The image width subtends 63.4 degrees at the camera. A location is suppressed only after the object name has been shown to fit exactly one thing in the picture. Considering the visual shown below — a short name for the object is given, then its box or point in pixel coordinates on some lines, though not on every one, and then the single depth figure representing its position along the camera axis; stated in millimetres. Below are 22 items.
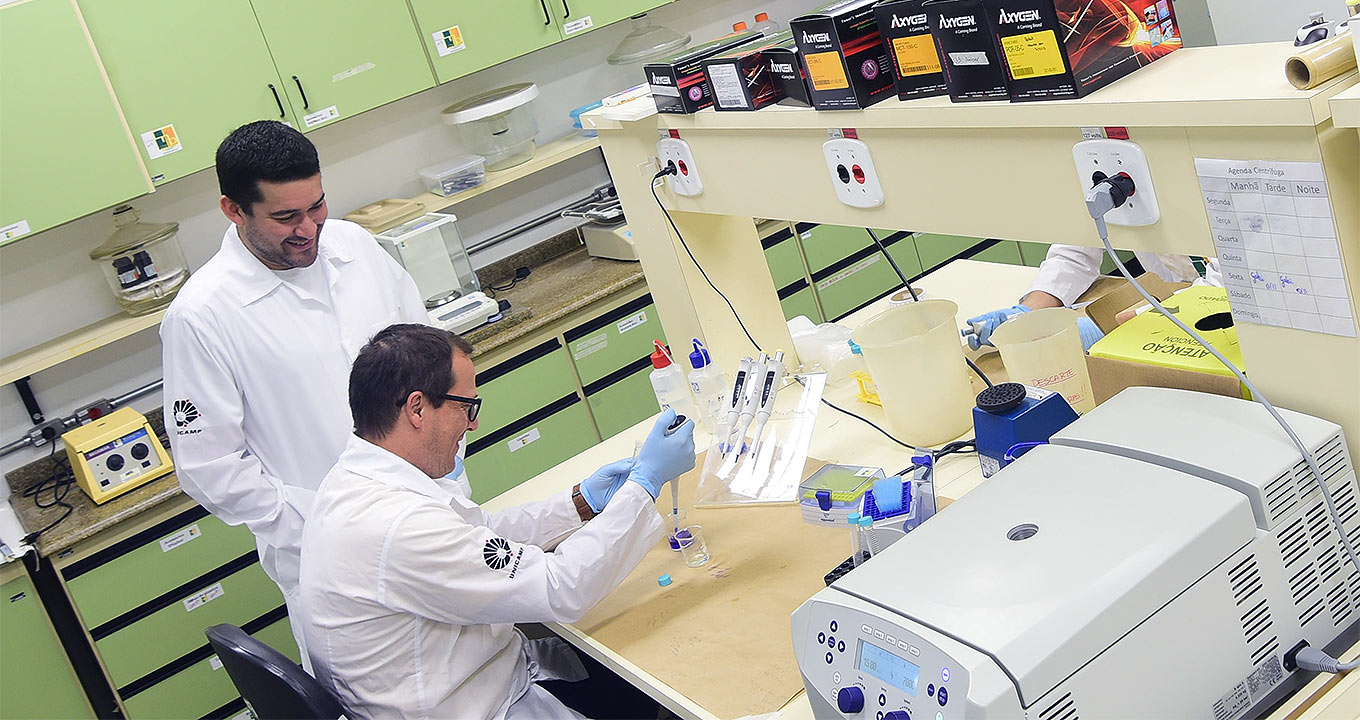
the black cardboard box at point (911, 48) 1468
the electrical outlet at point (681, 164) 2168
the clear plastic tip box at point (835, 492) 1577
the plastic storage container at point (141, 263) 3426
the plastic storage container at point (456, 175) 3877
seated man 1709
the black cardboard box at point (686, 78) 2002
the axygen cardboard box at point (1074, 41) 1266
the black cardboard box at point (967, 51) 1352
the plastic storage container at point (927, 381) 1869
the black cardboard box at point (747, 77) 1830
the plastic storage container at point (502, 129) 3918
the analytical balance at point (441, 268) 3576
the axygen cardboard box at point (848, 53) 1571
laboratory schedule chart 1146
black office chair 1709
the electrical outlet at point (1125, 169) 1285
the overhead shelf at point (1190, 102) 1100
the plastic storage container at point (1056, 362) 1764
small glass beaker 1862
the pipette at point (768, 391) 2064
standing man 2389
